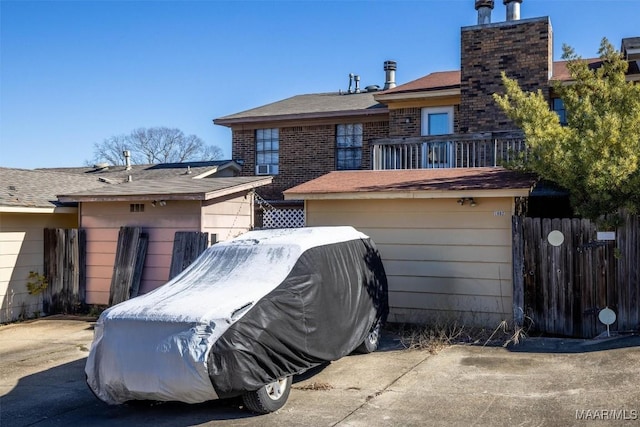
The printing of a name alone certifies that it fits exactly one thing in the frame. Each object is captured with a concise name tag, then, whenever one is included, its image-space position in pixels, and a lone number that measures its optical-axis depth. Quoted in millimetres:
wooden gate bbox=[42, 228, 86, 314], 13484
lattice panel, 16375
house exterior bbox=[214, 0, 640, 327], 10562
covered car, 6027
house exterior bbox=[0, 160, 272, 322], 12688
